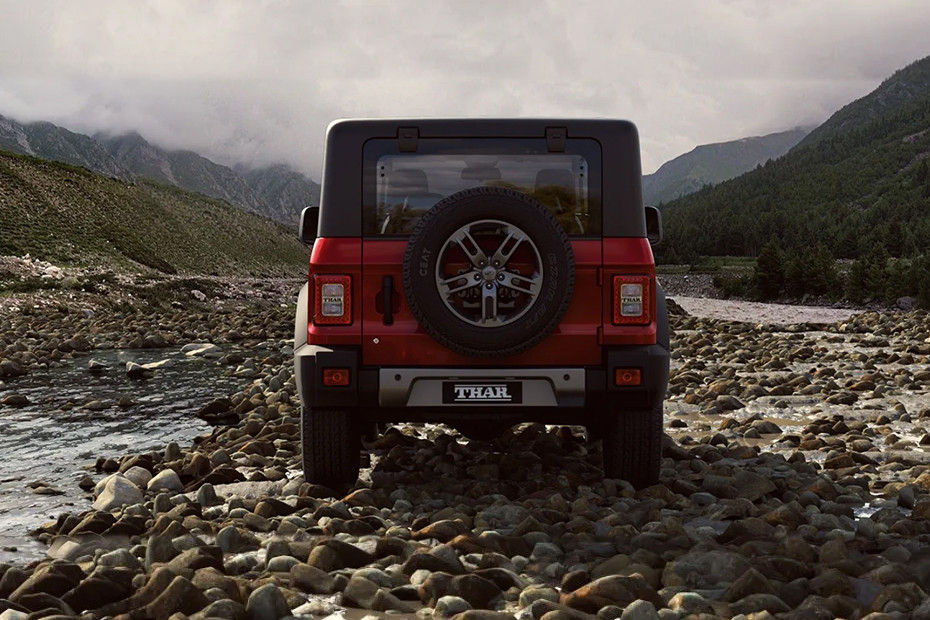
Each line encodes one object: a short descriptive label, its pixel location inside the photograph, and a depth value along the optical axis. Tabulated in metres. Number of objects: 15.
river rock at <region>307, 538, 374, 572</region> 4.38
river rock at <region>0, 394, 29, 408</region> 11.12
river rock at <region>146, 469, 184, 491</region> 6.54
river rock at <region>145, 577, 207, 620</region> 3.68
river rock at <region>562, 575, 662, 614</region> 3.84
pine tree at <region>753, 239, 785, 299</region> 80.38
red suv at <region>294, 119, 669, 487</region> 5.31
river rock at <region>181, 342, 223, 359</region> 17.22
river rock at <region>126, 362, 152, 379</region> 13.86
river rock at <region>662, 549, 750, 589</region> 4.19
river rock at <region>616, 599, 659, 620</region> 3.60
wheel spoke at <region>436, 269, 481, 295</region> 5.31
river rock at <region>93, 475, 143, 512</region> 6.03
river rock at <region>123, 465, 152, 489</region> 6.74
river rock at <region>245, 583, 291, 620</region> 3.71
